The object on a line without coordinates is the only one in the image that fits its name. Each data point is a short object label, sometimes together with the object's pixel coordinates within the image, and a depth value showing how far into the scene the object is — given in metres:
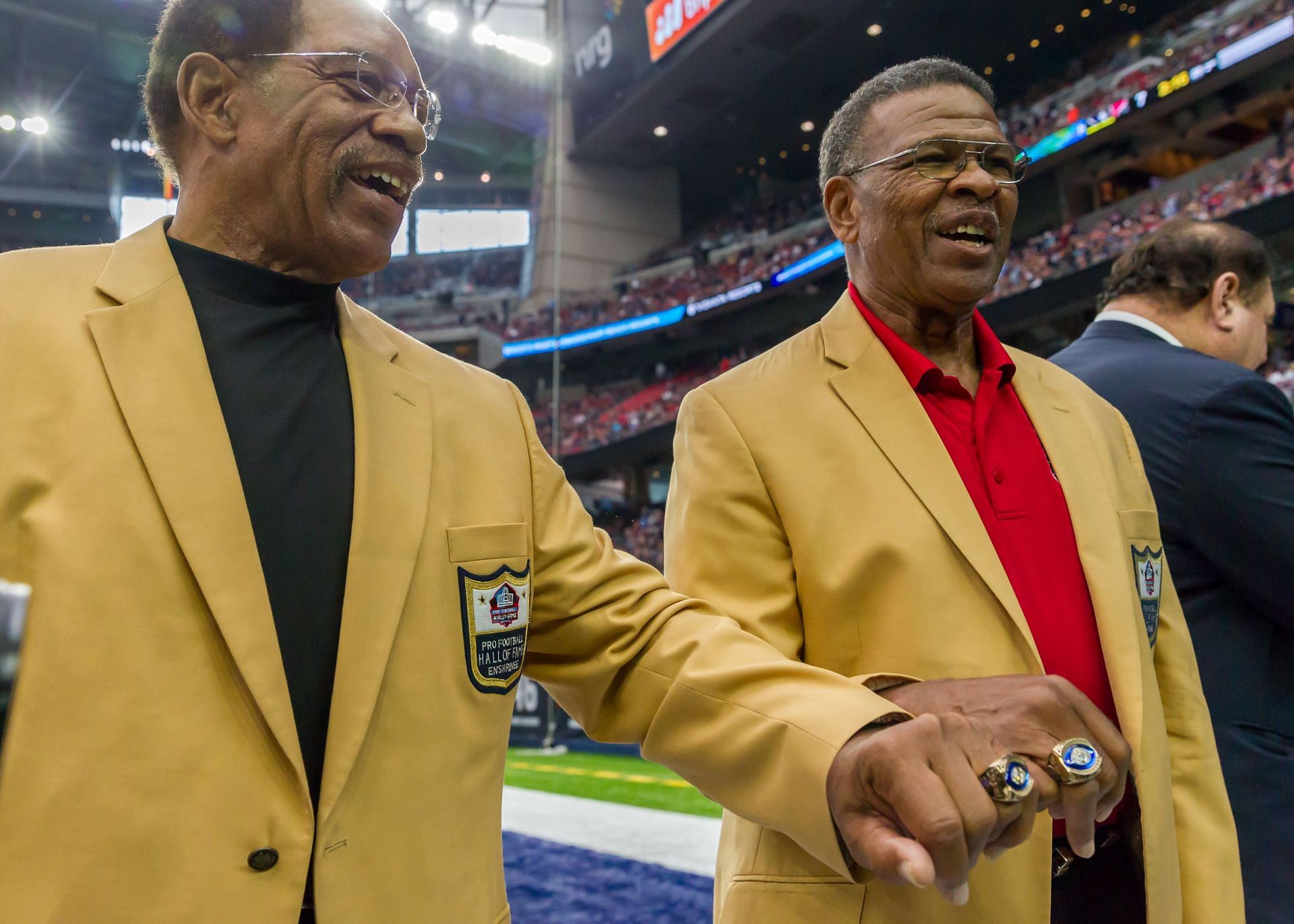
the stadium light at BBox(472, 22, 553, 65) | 25.58
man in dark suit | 1.53
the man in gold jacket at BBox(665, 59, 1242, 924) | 1.16
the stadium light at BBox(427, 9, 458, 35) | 24.80
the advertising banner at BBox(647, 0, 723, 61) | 20.39
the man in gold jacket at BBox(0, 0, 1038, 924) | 0.84
